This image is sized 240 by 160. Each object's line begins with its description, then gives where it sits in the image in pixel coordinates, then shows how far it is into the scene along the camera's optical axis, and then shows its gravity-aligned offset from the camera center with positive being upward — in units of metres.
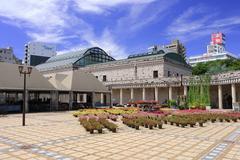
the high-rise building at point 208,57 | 109.06 +19.65
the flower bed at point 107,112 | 17.94 -2.25
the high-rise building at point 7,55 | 77.87 +15.33
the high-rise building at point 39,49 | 101.15 +23.49
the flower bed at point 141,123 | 11.65 -2.16
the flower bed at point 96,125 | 10.03 -2.03
